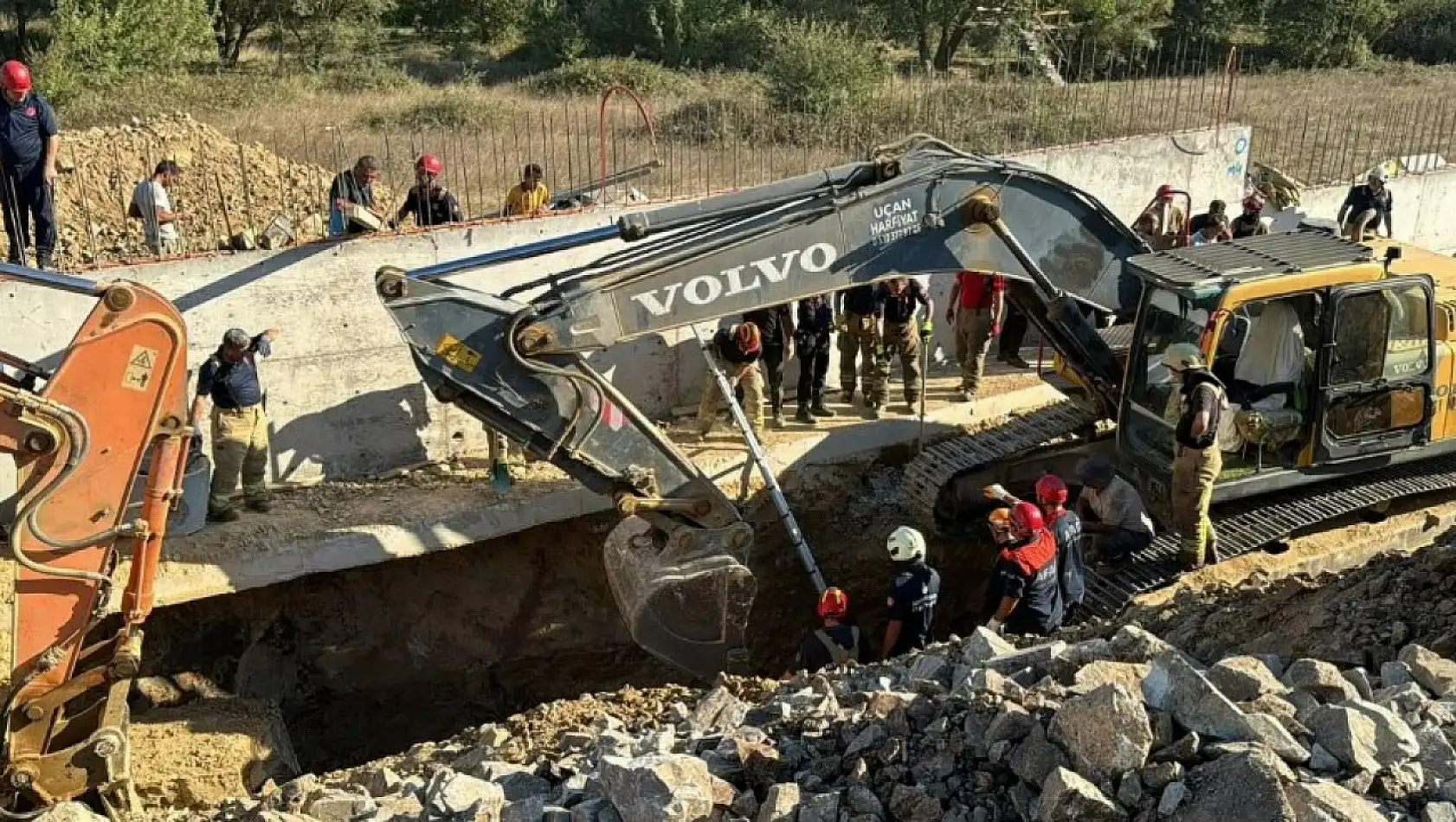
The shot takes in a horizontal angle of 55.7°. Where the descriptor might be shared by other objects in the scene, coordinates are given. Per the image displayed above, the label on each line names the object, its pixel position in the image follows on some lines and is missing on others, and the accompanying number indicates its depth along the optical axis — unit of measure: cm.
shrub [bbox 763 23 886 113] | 2022
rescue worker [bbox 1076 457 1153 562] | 925
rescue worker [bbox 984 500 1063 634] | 809
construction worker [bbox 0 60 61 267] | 950
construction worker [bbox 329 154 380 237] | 1093
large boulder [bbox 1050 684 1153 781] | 490
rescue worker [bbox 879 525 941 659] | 825
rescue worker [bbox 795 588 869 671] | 838
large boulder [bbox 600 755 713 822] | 532
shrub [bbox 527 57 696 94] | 2395
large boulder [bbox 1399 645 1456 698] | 562
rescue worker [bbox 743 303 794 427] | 1118
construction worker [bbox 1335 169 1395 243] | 1391
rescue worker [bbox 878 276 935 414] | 1123
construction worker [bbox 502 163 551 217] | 1180
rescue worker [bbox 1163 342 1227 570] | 826
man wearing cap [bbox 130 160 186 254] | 1123
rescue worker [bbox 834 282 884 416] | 1136
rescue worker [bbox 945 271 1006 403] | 1163
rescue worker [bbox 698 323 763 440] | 1065
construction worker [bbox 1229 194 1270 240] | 1286
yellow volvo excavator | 807
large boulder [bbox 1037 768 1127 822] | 475
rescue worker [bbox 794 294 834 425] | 1130
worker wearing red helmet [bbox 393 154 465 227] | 1108
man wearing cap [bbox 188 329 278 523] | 924
